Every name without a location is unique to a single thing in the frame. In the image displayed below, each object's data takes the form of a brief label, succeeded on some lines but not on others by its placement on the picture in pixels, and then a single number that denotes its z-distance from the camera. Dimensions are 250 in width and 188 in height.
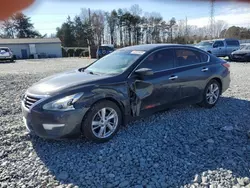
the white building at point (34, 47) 40.78
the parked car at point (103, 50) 25.27
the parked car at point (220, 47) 19.03
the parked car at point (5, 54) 25.77
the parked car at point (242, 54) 16.42
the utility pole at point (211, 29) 42.20
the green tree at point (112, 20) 55.85
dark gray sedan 3.28
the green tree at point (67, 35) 54.34
